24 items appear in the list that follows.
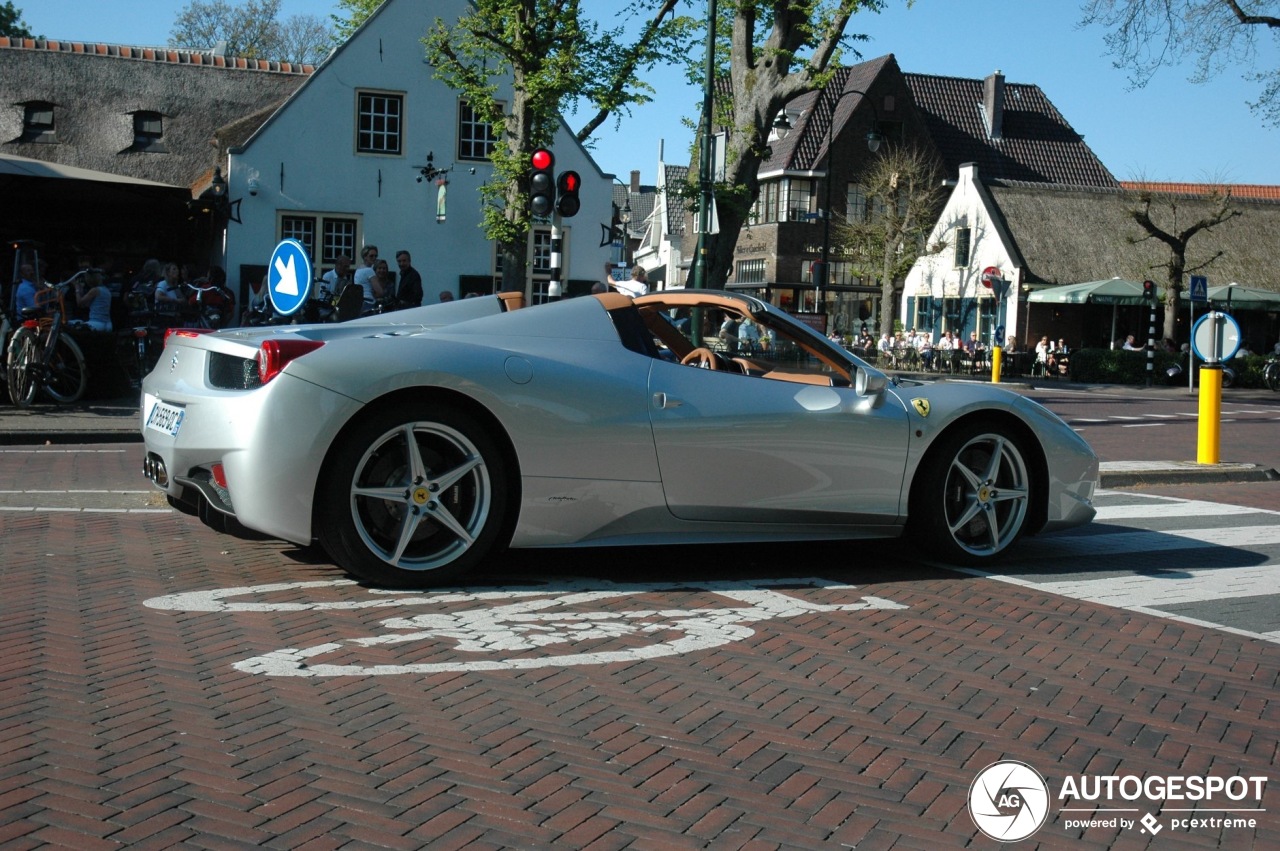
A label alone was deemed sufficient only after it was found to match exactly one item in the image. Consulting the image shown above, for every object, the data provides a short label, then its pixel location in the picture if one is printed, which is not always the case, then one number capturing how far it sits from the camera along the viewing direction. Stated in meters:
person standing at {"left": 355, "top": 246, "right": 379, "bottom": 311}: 16.42
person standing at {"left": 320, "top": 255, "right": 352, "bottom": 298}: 17.19
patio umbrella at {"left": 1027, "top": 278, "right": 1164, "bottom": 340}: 42.50
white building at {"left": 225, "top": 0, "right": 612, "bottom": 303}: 31.19
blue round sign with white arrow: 12.03
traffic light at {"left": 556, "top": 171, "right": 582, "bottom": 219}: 14.38
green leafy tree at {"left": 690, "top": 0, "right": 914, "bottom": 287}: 20.44
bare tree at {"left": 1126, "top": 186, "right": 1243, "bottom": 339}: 40.39
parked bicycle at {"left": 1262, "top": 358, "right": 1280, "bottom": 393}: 38.78
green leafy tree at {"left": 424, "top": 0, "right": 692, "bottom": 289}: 24.75
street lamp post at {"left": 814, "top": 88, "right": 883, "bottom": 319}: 37.09
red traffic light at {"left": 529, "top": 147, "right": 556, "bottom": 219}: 13.99
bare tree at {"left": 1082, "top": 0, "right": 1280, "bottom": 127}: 31.34
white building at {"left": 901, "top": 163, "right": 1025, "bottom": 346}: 49.59
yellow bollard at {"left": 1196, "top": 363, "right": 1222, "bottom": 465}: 12.17
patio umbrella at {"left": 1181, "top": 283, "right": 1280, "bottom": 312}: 45.12
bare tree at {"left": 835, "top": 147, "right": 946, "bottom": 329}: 51.69
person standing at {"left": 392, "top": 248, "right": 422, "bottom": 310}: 15.88
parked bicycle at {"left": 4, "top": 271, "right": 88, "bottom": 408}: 14.25
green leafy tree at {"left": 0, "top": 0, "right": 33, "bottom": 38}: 66.12
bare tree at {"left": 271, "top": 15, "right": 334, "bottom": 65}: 63.34
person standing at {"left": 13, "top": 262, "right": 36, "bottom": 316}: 15.22
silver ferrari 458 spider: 5.37
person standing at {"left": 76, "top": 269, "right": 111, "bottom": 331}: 16.19
